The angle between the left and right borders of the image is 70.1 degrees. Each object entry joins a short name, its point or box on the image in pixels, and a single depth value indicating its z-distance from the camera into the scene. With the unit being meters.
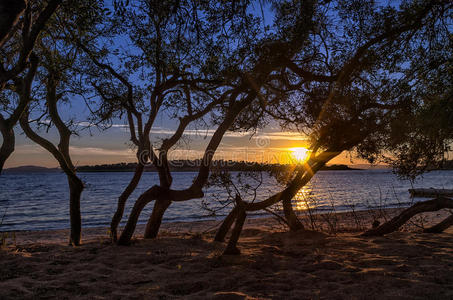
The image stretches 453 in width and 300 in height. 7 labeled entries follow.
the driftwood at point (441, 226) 9.10
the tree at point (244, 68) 6.73
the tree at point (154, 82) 7.89
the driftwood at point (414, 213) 8.14
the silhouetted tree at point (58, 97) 7.58
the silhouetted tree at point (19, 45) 3.46
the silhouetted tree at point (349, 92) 6.89
